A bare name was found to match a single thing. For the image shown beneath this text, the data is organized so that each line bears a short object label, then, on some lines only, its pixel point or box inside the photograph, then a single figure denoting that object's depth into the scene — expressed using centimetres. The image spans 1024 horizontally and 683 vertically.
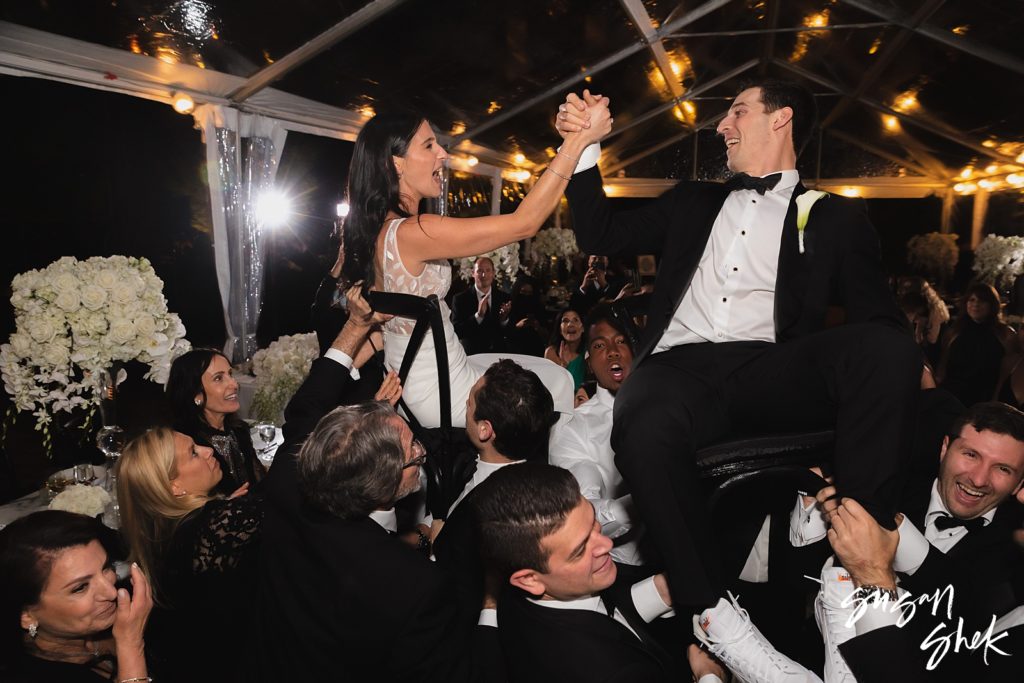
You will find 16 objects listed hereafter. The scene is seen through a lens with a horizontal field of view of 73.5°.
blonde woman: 218
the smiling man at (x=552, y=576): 164
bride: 240
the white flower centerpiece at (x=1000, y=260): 1049
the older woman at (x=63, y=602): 186
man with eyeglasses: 172
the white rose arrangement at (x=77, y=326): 273
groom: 166
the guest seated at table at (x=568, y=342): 537
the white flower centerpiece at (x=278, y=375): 418
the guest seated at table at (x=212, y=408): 322
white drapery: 599
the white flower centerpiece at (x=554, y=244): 1084
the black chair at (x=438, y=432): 224
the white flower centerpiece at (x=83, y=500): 258
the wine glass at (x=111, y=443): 290
